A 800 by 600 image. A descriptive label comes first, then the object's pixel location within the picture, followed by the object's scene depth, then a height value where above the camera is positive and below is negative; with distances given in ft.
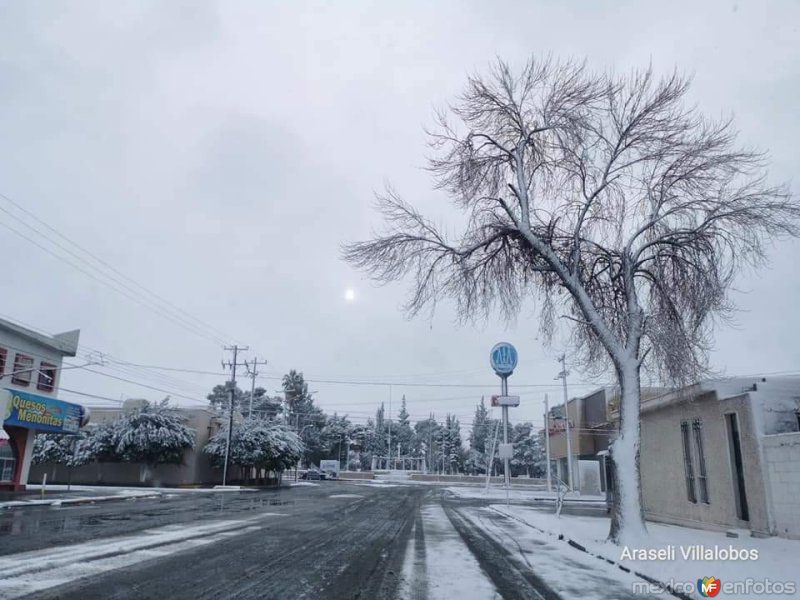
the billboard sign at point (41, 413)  99.30 +7.18
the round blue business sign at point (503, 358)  113.70 +19.11
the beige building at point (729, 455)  43.60 +0.63
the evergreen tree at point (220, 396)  335.10 +33.97
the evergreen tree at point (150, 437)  143.54 +4.29
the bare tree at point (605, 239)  47.14 +18.35
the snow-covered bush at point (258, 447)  160.97 +2.68
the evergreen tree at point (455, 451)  372.91 +5.02
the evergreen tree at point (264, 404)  307.17 +27.14
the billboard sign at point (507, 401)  104.90 +10.18
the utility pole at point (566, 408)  146.92 +12.67
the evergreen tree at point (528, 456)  331.36 +2.10
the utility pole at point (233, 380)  149.59 +21.49
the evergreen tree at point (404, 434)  418.29 +16.71
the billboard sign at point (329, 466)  246.47 -3.51
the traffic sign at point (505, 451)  95.35 +1.33
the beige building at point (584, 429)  154.10 +8.28
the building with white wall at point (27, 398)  100.37 +9.57
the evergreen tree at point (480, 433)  389.42 +17.14
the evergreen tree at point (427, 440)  376.07 +12.36
